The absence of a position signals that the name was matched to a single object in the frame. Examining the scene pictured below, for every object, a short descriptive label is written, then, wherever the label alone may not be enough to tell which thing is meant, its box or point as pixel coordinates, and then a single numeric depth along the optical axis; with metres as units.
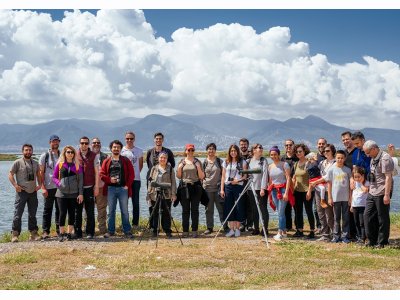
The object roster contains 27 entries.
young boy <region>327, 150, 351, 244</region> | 12.15
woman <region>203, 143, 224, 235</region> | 14.13
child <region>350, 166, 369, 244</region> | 11.70
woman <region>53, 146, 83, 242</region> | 12.88
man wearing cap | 13.36
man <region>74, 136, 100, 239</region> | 13.16
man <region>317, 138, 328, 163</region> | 13.16
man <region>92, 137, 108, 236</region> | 13.94
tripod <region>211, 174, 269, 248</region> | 12.71
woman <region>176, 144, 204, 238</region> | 13.72
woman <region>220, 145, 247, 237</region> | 13.62
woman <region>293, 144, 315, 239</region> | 13.26
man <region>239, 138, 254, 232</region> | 14.06
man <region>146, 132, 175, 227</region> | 14.05
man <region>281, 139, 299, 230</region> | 13.63
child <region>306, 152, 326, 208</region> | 12.72
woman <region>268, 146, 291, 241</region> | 12.98
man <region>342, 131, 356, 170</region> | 12.41
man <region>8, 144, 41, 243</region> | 13.06
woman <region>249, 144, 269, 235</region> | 13.20
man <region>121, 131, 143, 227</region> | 14.43
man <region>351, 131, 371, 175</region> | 11.67
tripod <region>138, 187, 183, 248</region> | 12.87
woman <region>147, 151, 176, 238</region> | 13.36
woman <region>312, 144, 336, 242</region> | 12.60
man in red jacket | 13.37
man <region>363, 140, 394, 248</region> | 10.87
